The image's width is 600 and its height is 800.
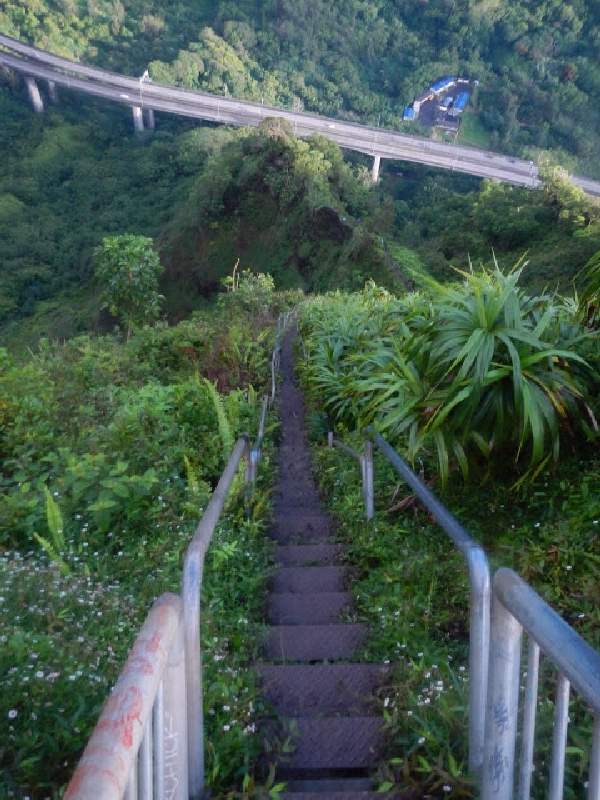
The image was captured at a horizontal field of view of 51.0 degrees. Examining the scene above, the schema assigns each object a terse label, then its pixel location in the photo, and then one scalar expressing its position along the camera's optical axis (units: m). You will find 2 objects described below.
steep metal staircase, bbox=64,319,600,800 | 1.12
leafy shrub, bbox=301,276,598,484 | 3.59
